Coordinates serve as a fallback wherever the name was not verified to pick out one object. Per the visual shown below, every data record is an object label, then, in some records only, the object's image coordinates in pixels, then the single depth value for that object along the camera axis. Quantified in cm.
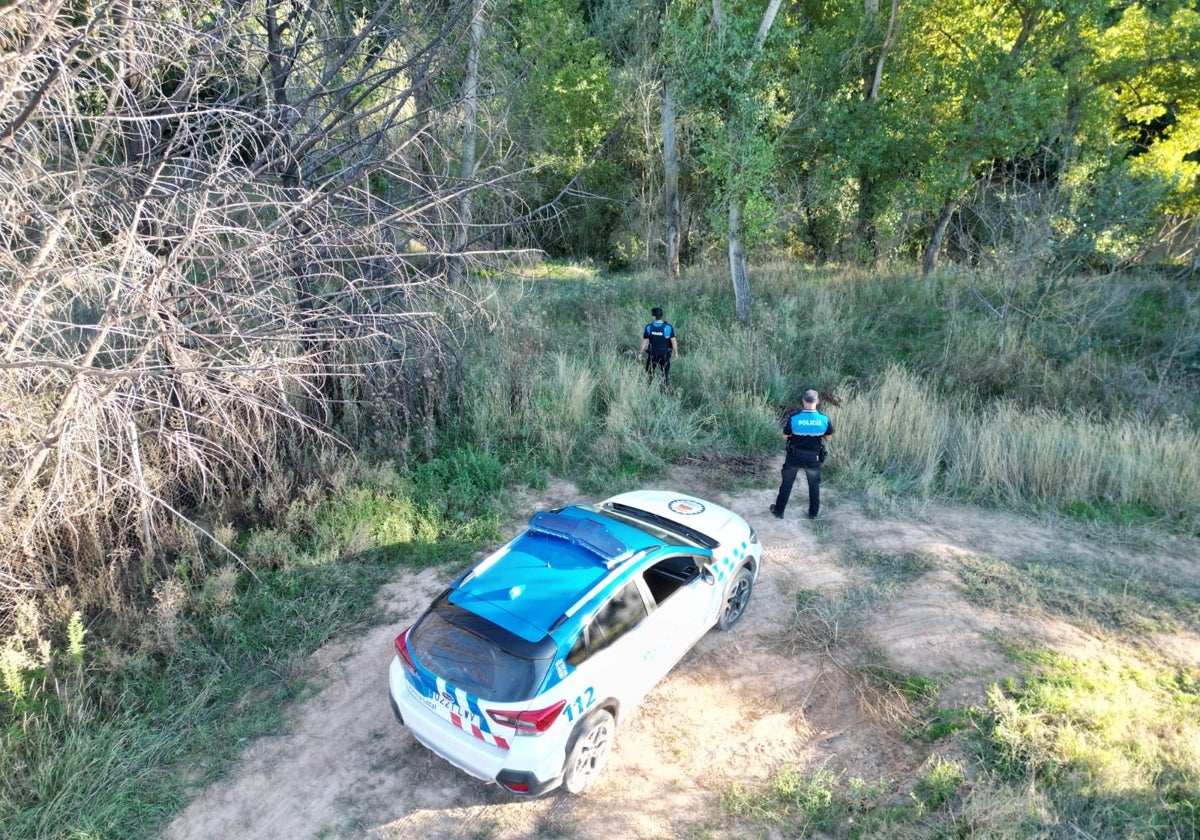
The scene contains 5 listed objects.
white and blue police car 416
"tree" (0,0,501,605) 480
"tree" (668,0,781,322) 1361
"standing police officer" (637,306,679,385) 1153
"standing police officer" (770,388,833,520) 770
